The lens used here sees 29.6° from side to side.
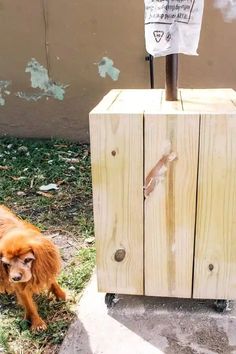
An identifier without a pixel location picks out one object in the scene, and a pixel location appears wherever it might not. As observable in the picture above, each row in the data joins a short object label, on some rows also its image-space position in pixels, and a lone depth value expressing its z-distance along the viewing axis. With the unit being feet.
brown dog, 6.93
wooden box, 6.51
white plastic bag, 6.52
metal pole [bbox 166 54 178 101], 7.11
